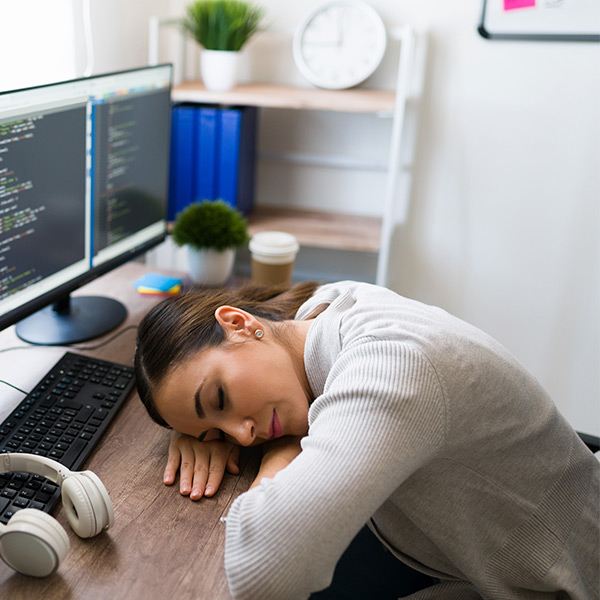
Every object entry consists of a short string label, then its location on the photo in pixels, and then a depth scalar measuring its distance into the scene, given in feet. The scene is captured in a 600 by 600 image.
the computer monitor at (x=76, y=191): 3.57
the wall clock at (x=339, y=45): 6.45
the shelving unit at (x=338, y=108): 6.08
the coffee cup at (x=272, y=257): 5.09
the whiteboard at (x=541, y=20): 6.45
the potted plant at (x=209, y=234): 4.99
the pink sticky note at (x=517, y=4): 6.52
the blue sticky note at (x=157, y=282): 5.11
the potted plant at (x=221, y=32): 6.25
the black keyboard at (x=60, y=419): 2.78
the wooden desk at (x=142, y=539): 2.40
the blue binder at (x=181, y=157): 6.33
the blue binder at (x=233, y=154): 6.31
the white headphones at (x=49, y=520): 2.35
